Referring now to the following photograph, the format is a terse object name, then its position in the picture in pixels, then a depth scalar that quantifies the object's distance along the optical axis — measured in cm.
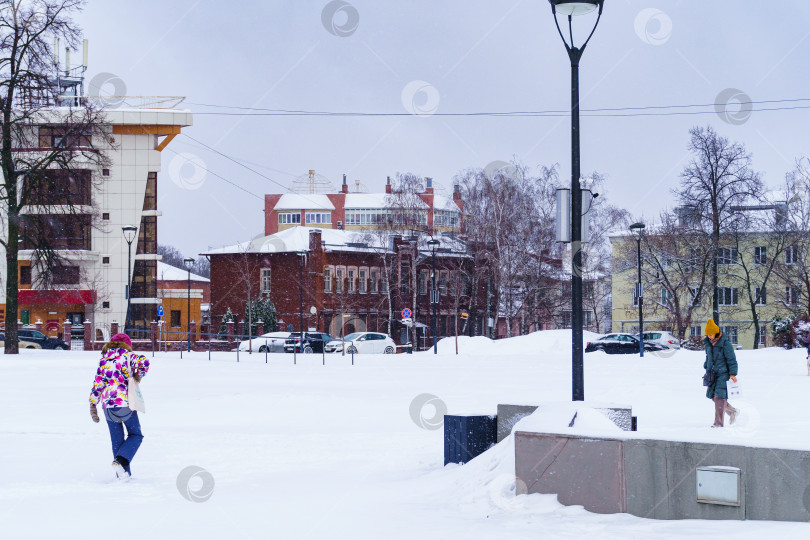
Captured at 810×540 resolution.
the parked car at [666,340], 5169
